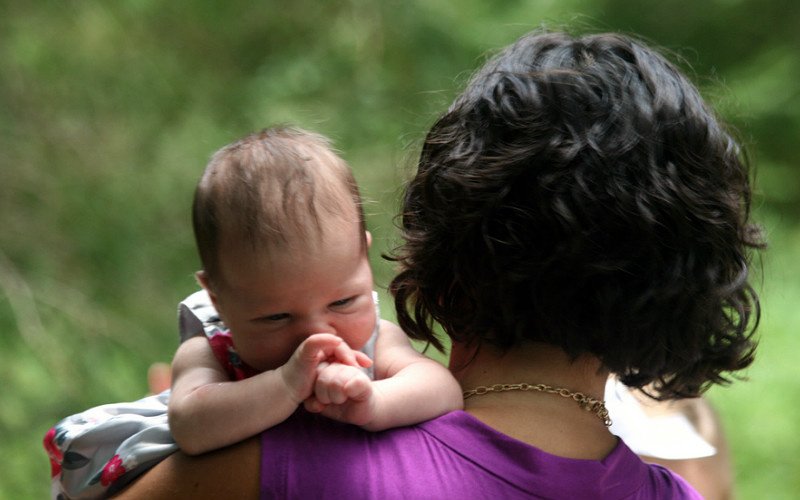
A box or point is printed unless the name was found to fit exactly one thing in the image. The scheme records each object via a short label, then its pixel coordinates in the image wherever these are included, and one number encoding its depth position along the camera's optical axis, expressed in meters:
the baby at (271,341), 2.84
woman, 2.85
